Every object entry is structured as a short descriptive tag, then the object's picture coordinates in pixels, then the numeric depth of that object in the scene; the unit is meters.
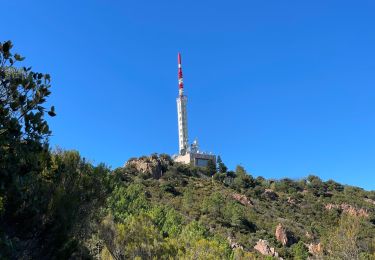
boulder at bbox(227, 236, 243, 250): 52.71
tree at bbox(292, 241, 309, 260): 52.73
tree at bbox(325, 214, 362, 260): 33.34
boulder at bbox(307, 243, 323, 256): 37.70
